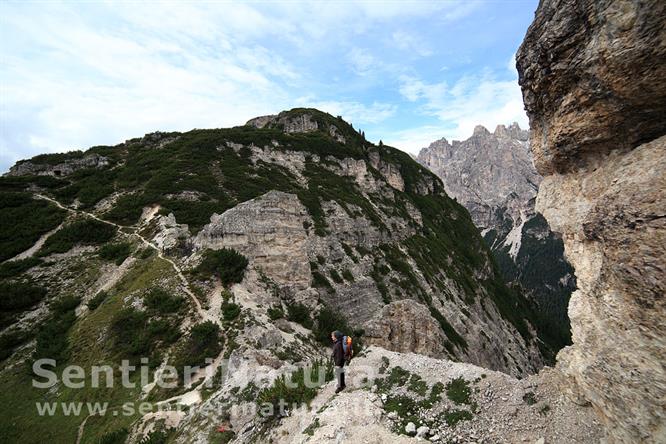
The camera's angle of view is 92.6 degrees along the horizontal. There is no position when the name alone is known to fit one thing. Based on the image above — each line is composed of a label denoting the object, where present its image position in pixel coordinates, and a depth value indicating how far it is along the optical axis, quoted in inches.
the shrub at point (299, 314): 1204.5
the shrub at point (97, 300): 1090.1
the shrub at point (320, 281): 1504.7
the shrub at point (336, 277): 1626.5
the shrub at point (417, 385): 543.8
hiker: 503.8
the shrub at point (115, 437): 648.4
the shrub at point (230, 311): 994.7
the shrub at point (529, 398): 476.7
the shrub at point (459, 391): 515.5
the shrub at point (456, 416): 472.4
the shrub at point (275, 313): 1099.3
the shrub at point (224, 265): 1169.9
